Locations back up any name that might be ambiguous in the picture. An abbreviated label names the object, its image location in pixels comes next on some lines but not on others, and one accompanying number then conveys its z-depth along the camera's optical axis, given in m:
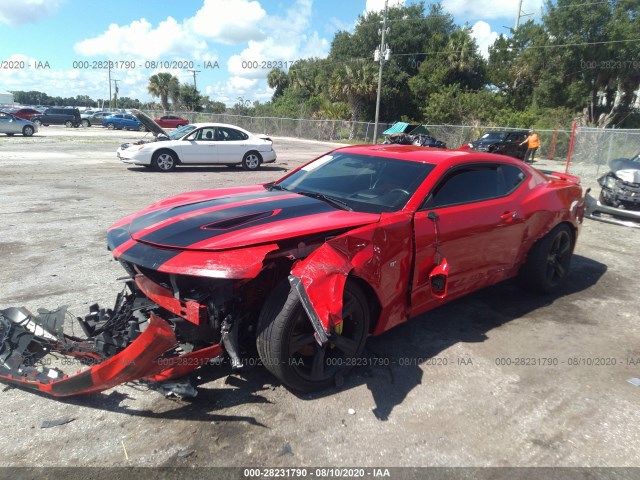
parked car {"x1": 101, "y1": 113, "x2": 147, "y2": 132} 41.09
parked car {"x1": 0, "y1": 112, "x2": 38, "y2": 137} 25.63
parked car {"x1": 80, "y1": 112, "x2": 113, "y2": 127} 41.43
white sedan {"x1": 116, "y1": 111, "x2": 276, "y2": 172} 13.95
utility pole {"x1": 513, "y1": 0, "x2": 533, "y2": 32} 42.38
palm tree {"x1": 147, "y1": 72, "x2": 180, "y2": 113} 62.41
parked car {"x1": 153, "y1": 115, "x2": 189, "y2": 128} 38.91
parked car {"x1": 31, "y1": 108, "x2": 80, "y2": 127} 38.47
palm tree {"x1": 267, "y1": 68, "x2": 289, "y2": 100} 61.94
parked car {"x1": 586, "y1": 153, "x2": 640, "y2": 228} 8.55
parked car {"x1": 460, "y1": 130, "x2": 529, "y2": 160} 21.77
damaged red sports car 2.66
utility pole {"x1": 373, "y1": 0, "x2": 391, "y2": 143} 29.34
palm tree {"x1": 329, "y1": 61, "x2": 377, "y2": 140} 40.34
